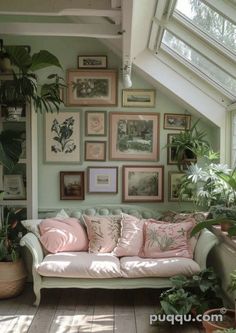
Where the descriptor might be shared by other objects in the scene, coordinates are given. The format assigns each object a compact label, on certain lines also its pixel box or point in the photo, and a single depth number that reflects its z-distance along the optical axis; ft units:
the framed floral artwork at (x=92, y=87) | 15.42
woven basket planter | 12.75
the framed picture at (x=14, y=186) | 15.08
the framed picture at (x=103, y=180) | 15.57
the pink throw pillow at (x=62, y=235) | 13.35
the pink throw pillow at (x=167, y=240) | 13.09
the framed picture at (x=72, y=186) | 15.57
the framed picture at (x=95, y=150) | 15.58
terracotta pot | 9.41
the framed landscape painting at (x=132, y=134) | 15.60
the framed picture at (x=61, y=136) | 15.47
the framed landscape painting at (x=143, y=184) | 15.62
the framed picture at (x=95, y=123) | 15.57
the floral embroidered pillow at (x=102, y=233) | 13.58
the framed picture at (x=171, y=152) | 15.65
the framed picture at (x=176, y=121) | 15.62
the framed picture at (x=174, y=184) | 15.64
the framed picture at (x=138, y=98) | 15.56
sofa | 12.15
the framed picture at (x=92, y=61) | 15.40
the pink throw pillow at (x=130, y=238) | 13.35
